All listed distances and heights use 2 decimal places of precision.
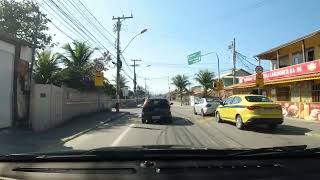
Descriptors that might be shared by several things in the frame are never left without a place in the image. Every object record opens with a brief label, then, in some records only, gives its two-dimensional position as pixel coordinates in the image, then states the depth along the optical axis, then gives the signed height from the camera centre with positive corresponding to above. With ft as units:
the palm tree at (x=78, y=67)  44.35 +7.40
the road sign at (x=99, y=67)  41.23 +6.20
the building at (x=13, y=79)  25.01 +2.50
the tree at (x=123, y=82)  110.97 +8.25
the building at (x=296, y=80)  37.98 +2.94
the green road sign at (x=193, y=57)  66.28 +12.87
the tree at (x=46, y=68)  40.29 +5.98
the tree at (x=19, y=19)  45.82 +18.47
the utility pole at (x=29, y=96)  28.10 +0.25
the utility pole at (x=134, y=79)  126.33 +10.89
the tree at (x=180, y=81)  125.61 +9.23
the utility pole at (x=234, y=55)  67.94 +13.71
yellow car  27.93 -2.34
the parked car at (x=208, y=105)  44.92 -2.22
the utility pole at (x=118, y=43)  56.80 +15.24
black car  36.06 -2.90
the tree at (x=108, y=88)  60.97 +2.67
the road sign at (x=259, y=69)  35.47 +4.57
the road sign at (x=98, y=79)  40.31 +3.63
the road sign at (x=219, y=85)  63.92 +3.24
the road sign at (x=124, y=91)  104.28 +2.87
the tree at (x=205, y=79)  101.44 +8.64
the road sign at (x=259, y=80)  34.69 +2.54
